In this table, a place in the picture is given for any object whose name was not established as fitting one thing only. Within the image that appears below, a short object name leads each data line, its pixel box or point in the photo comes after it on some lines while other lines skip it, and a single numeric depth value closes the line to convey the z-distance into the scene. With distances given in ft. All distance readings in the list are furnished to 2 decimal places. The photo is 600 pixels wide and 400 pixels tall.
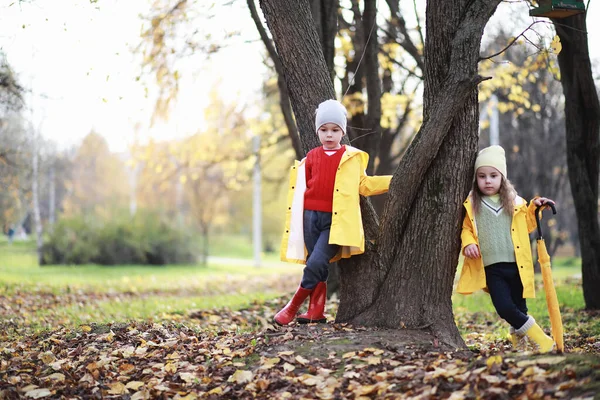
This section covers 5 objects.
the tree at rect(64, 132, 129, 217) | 152.66
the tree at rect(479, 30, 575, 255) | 59.62
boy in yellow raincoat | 16.42
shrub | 72.02
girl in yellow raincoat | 16.12
